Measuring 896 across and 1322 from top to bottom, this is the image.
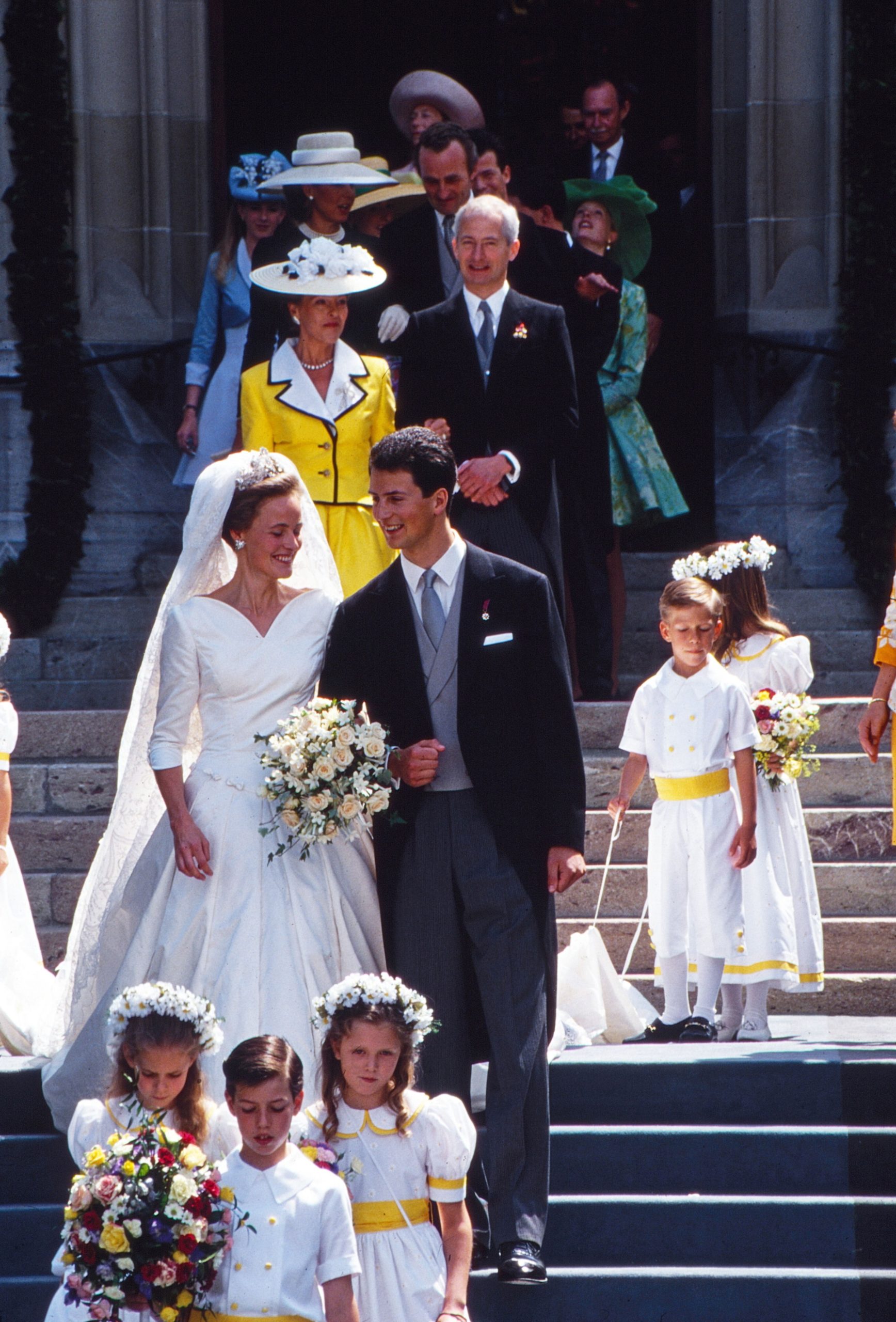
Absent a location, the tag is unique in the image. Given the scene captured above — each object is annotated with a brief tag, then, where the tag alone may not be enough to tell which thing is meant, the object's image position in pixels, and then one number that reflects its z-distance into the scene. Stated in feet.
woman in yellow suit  44.78
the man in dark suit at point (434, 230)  52.13
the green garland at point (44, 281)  67.21
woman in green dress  60.03
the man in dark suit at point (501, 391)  46.60
